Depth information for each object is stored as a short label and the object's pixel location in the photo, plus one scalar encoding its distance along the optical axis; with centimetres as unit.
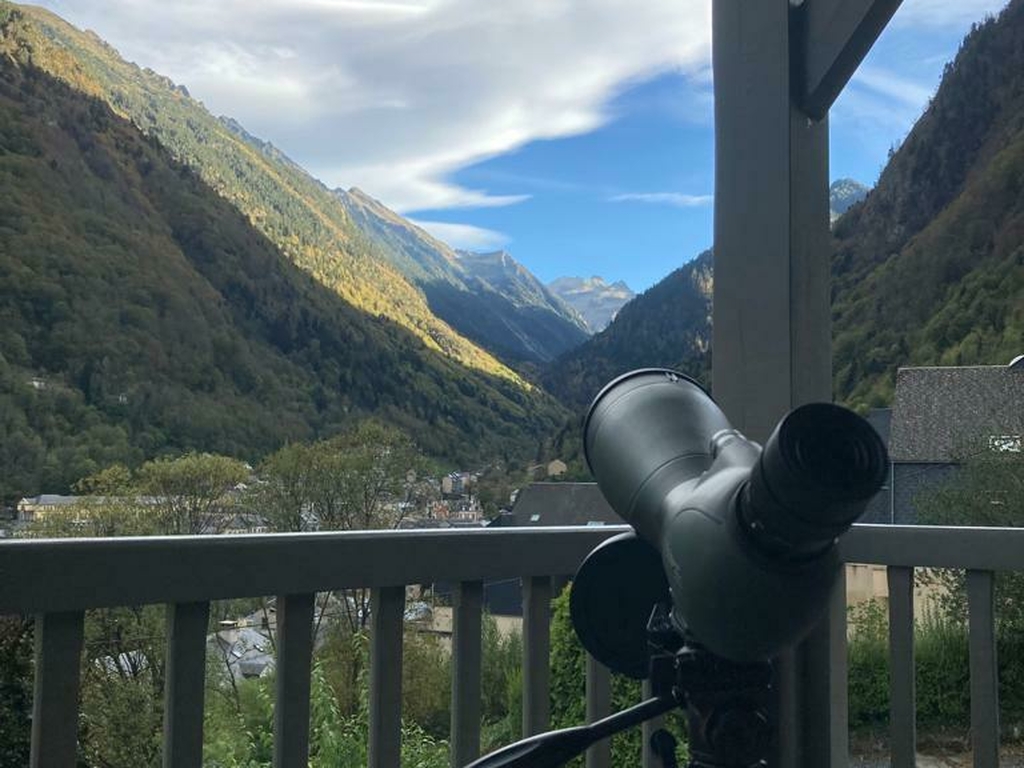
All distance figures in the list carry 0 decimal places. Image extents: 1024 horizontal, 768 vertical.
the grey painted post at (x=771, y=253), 128
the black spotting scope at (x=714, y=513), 52
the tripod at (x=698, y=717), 64
